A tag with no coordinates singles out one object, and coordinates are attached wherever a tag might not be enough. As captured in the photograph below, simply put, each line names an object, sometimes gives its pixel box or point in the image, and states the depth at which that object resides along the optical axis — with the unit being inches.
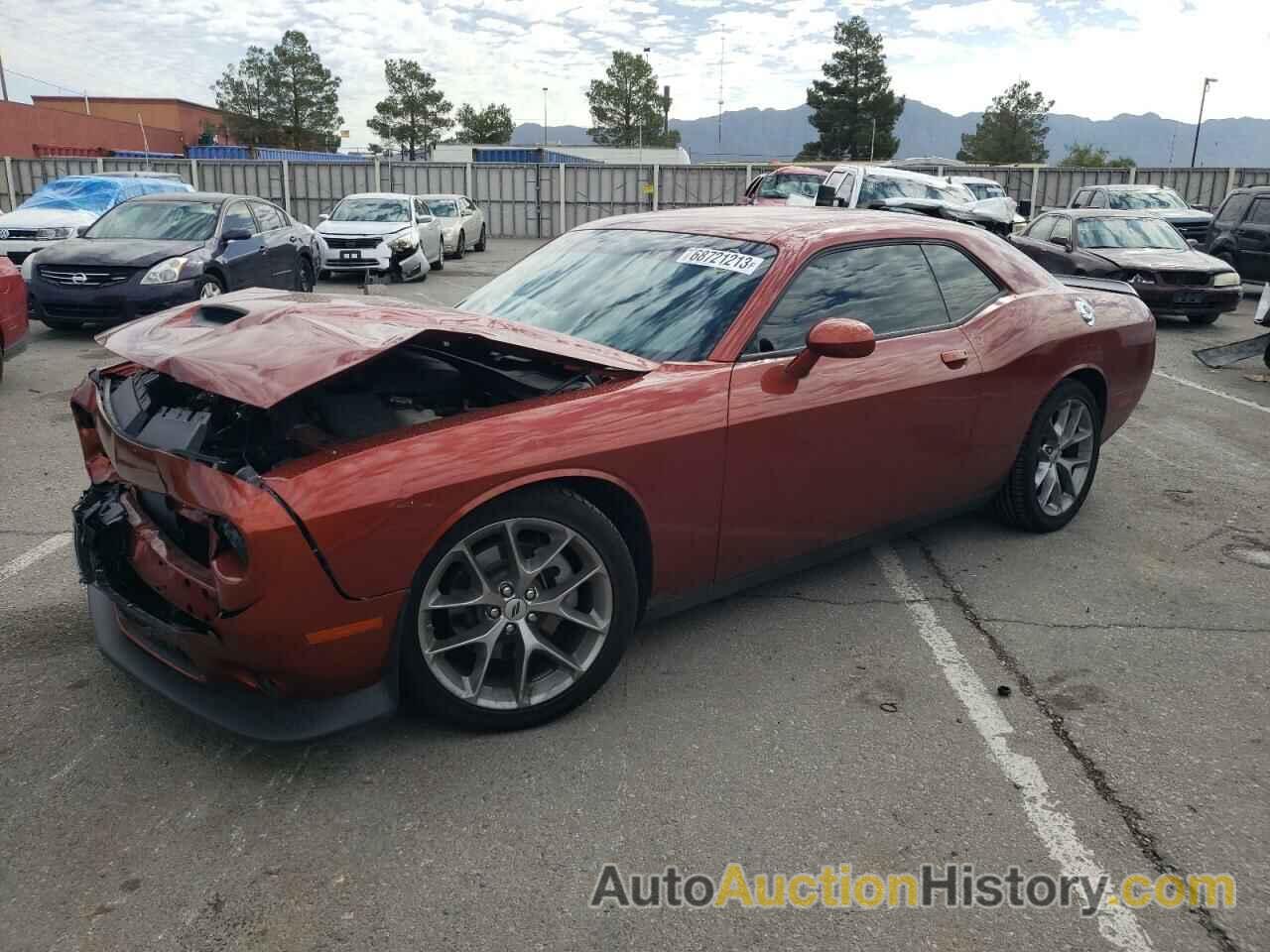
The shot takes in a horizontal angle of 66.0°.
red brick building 1584.6
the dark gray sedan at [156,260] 379.2
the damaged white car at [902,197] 530.9
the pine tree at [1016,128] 3346.5
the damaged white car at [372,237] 639.1
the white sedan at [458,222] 817.5
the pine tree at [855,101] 3157.0
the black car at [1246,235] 595.2
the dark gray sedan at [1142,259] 477.4
